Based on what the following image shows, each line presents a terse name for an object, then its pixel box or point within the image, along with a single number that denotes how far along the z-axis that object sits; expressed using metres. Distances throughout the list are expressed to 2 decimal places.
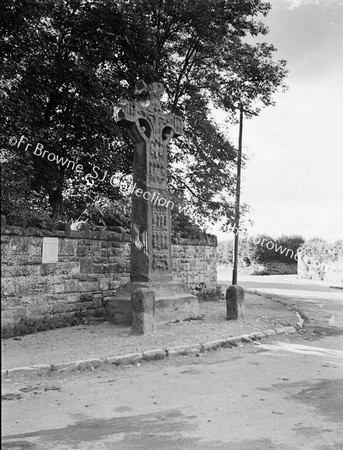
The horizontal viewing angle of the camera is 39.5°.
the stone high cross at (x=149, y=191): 9.71
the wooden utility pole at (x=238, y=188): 17.03
